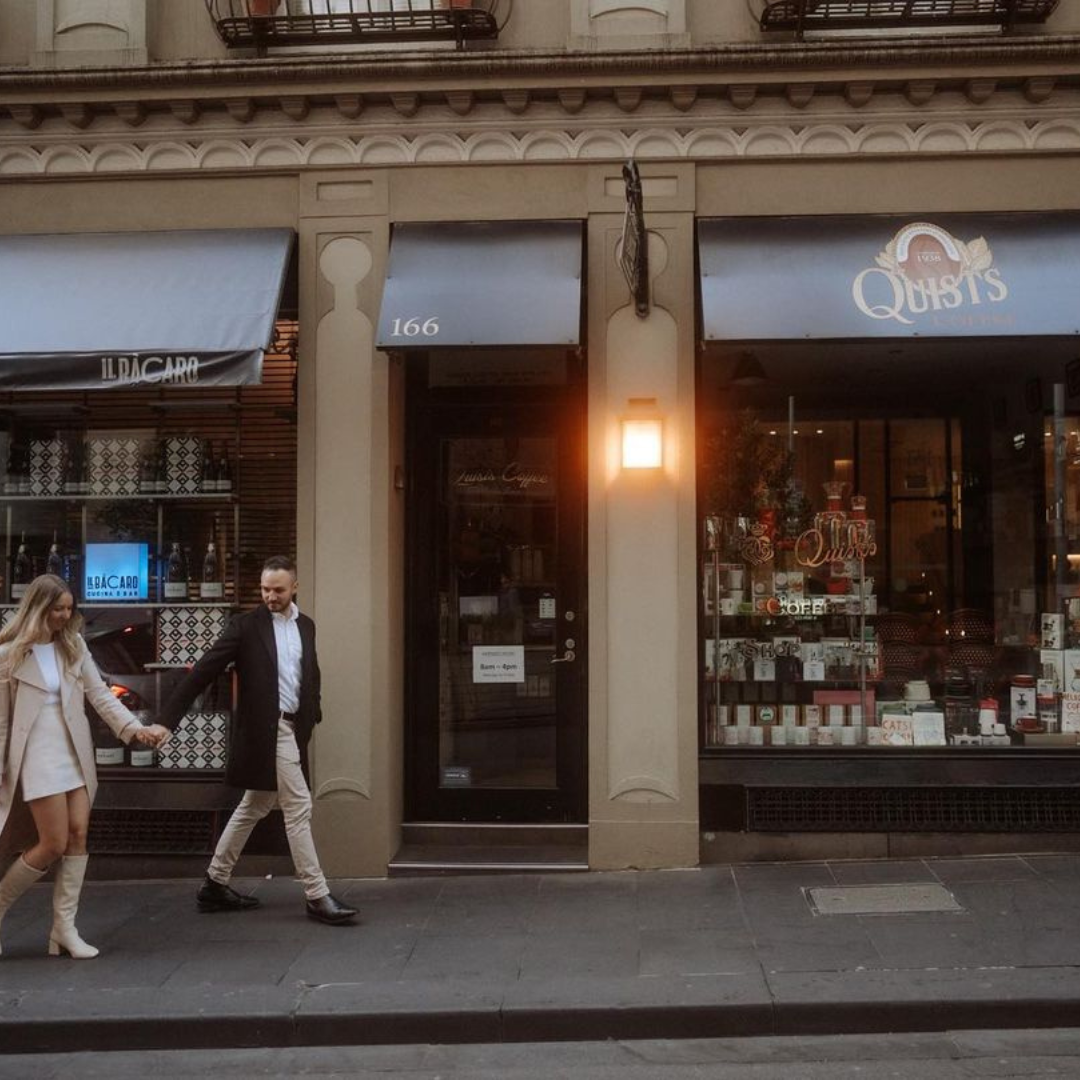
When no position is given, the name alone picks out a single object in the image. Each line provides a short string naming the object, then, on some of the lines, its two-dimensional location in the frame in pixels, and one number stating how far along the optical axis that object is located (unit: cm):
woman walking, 612
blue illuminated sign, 845
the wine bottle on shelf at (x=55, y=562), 848
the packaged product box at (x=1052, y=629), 840
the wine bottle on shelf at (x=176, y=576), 842
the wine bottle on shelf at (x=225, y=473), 841
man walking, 670
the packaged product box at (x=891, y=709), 834
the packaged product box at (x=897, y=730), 818
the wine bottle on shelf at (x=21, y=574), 850
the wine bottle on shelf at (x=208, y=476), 843
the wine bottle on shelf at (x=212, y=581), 839
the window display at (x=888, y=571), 834
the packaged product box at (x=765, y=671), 840
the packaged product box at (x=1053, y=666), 832
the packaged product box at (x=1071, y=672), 827
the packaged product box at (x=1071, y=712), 818
